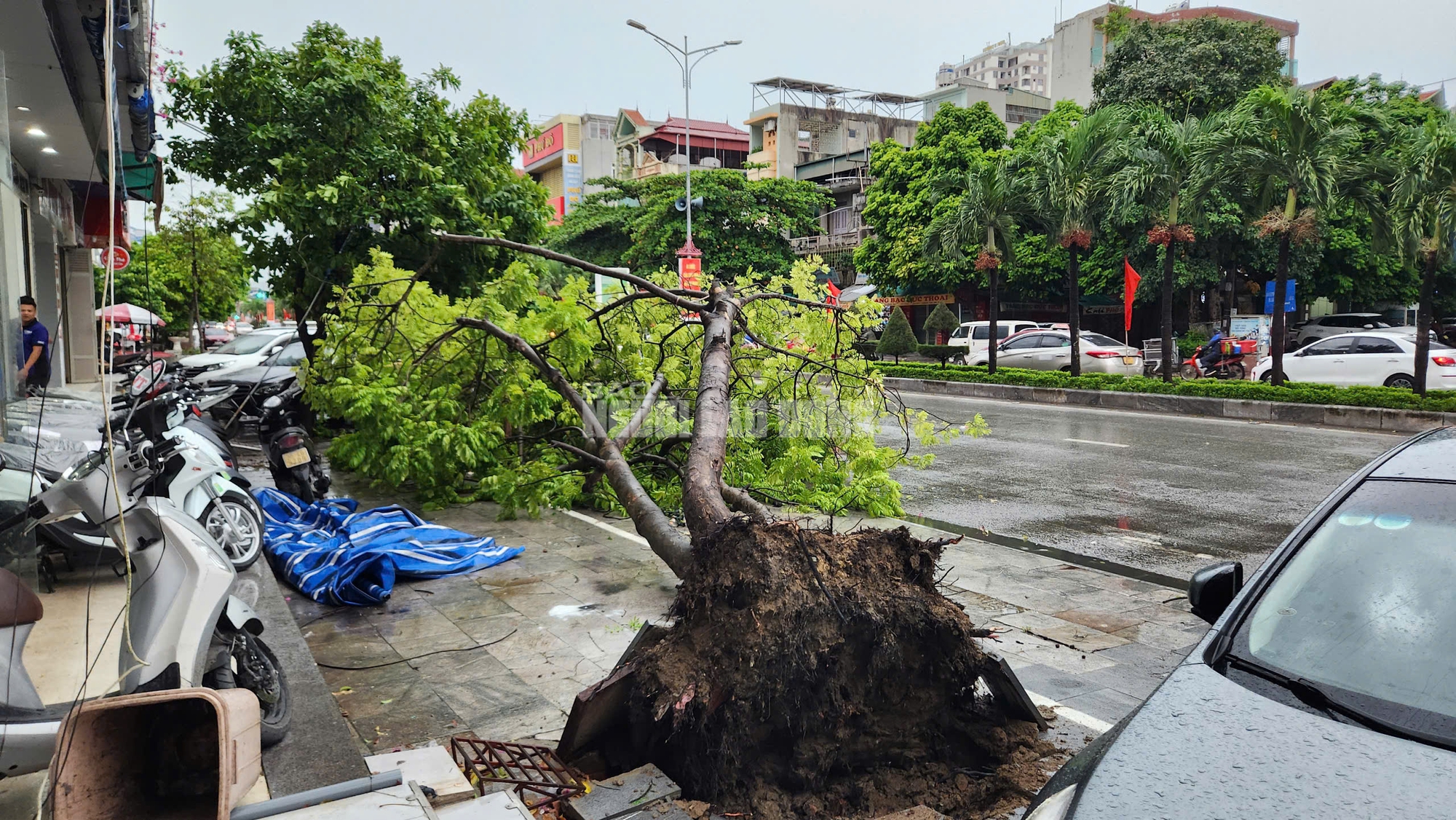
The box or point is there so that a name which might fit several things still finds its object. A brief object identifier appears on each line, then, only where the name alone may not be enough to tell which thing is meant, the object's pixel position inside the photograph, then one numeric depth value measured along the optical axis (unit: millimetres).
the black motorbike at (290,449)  7699
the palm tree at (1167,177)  17438
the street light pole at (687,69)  27175
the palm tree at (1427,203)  13930
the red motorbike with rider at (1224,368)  23156
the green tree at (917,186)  31797
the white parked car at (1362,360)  17109
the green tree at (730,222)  37156
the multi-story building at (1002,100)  49375
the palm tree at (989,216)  22391
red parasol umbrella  24094
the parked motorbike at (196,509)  4895
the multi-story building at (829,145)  45344
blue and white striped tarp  5684
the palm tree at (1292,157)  15000
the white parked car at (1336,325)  26719
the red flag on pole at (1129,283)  22484
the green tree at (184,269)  26844
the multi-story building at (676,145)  59156
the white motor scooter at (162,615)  2928
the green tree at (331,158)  10633
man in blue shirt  8631
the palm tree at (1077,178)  19188
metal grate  3055
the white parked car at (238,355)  15211
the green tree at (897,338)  28234
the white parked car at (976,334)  27109
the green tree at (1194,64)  27812
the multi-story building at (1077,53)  46781
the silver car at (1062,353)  22344
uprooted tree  2898
